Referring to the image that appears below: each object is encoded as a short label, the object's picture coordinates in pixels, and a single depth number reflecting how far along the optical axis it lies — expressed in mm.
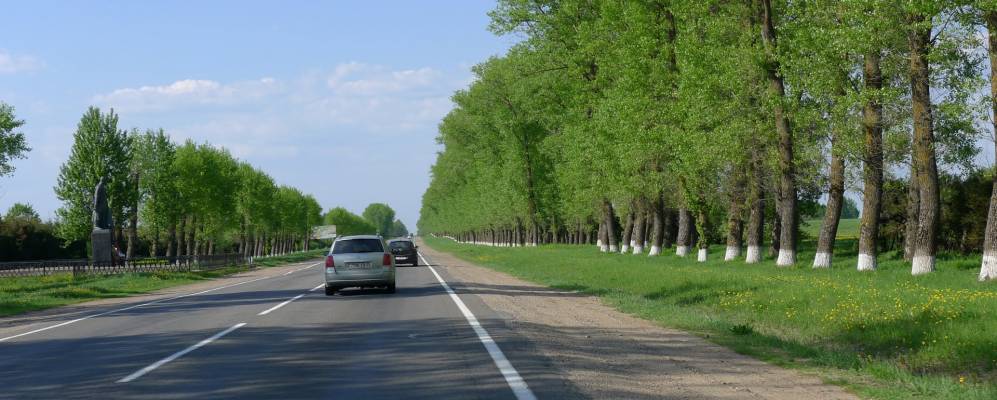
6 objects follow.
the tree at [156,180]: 78312
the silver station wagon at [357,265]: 24141
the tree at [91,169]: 74688
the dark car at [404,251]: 49375
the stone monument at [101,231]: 48969
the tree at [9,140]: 63188
